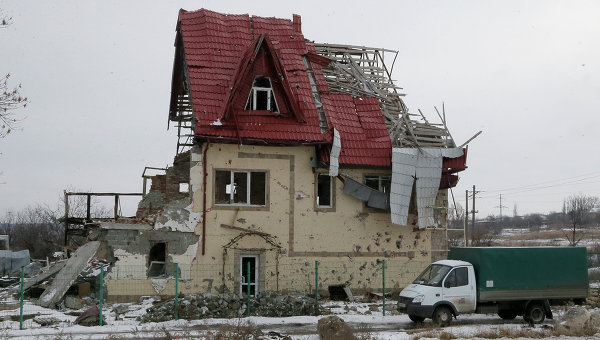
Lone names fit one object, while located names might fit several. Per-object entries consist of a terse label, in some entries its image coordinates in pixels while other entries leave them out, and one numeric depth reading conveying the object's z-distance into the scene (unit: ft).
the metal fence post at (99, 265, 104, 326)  55.46
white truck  56.59
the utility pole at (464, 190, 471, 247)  162.40
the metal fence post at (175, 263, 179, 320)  56.61
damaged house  69.56
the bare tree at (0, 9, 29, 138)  48.87
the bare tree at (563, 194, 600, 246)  321.73
